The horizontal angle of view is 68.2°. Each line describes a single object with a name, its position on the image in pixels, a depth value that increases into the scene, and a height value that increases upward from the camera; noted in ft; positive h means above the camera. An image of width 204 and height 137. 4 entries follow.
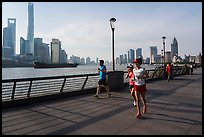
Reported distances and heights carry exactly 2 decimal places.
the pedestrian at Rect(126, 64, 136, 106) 18.93 -1.40
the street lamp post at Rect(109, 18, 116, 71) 30.28 +8.80
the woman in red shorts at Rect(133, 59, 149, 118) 14.42 -1.57
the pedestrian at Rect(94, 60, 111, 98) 22.47 -1.86
